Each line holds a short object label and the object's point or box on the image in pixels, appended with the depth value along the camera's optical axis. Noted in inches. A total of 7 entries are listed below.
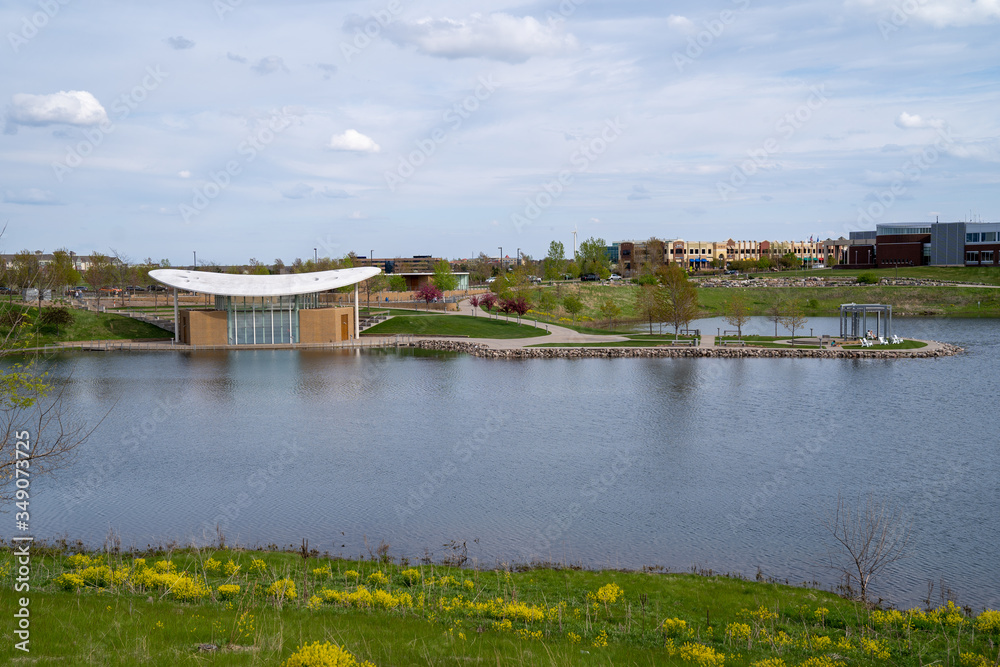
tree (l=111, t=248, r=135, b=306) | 4124.3
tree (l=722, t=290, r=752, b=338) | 2349.5
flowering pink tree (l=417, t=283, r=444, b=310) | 3388.3
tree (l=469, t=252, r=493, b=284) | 5492.1
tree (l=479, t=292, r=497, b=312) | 3206.2
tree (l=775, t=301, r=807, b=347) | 2333.2
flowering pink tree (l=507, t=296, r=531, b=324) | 2822.3
